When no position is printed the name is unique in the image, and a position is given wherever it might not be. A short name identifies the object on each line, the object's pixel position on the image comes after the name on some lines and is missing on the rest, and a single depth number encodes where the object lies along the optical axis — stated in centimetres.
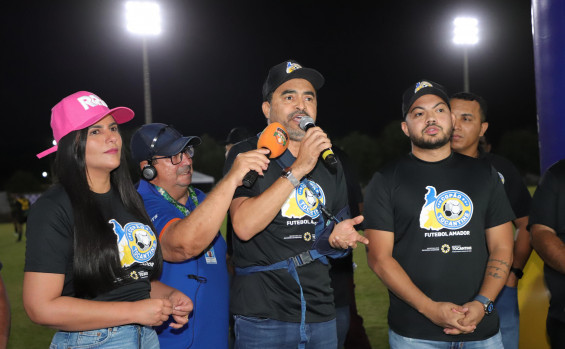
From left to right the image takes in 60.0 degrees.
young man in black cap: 298
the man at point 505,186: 372
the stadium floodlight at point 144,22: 1771
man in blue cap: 250
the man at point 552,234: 320
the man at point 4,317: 248
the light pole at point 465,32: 2209
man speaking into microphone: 252
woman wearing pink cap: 222
